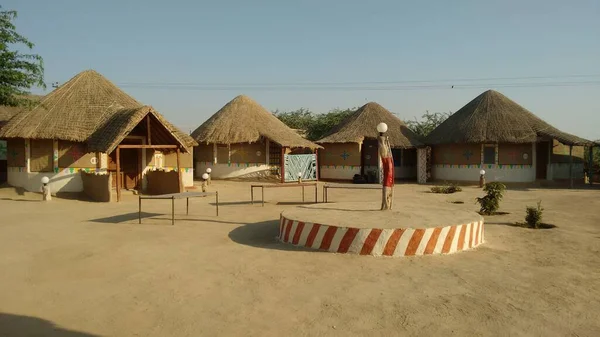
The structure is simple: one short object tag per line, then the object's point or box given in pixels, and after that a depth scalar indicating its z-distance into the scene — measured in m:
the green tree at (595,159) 26.39
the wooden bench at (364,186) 12.68
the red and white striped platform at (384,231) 6.72
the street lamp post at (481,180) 21.03
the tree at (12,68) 10.90
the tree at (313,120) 36.62
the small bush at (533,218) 9.68
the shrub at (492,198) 11.47
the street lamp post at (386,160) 8.55
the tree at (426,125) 34.60
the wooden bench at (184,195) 9.67
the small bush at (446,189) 18.33
